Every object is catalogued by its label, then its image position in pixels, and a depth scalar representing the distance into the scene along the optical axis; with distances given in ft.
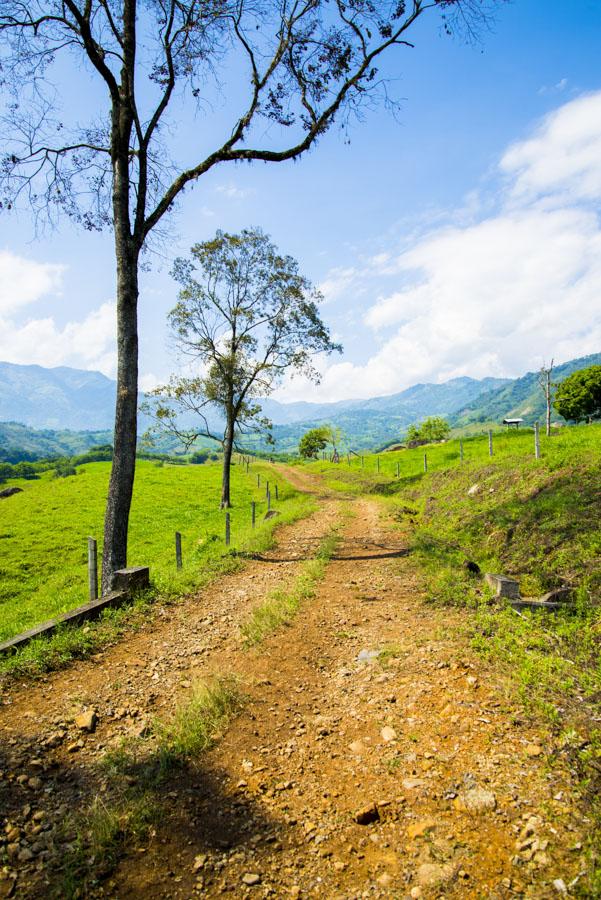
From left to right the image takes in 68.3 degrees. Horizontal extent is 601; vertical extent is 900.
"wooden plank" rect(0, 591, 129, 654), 22.31
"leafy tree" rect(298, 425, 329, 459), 373.61
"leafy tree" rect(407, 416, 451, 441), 407.07
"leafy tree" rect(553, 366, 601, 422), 234.99
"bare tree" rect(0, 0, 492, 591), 33.78
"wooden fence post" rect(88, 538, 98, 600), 31.53
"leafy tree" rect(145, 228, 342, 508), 93.71
